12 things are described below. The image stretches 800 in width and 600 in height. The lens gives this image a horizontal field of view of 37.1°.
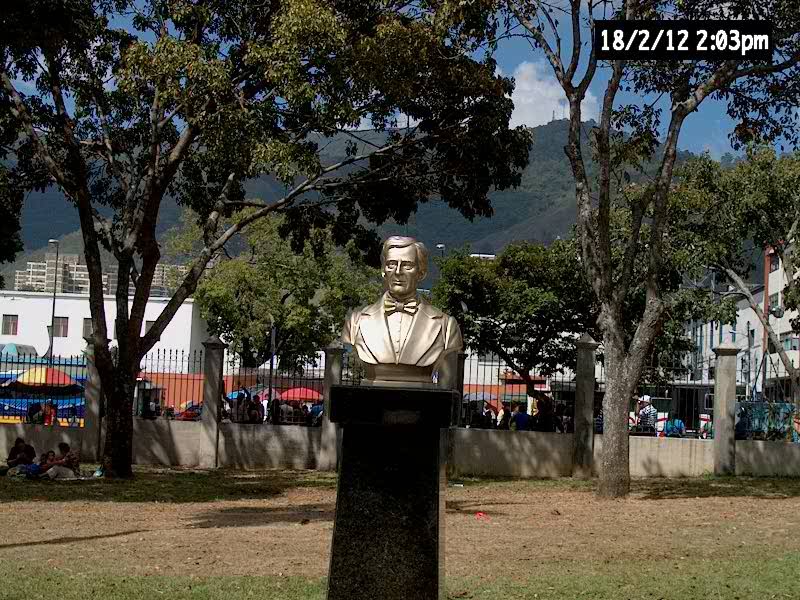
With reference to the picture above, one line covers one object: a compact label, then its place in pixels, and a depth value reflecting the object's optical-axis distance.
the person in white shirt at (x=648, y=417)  22.33
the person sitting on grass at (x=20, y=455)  19.00
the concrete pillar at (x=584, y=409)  20.80
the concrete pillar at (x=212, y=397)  21.62
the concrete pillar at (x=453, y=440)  20.98
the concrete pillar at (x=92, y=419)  21.77
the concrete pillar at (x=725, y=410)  20.52
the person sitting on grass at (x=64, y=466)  18.34
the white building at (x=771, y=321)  50.82
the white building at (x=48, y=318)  60.44
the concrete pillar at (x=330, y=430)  21.52
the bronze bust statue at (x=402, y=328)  7.52
